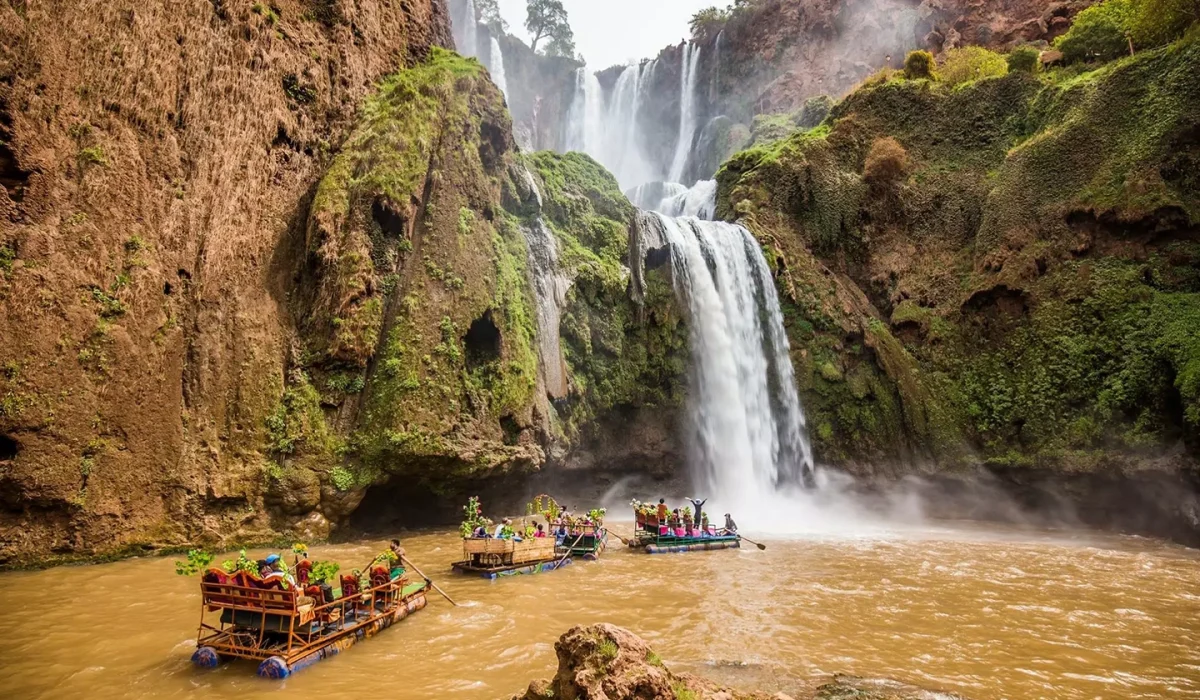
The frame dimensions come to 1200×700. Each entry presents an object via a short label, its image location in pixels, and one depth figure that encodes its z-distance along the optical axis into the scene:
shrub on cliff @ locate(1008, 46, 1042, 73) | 27.18
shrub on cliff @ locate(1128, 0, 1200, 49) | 22.27
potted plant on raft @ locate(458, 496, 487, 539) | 13.22
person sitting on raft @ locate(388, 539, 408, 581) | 10.45
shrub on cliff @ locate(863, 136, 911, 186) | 27.83
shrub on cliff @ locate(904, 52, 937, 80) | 30.64
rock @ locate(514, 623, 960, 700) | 4.70
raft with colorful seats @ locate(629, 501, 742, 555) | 16.28
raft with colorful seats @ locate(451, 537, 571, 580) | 12.95
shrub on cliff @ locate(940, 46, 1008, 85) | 28.94
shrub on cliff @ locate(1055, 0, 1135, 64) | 25.22
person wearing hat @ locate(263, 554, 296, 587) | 7.73
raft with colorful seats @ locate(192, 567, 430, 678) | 7.56
